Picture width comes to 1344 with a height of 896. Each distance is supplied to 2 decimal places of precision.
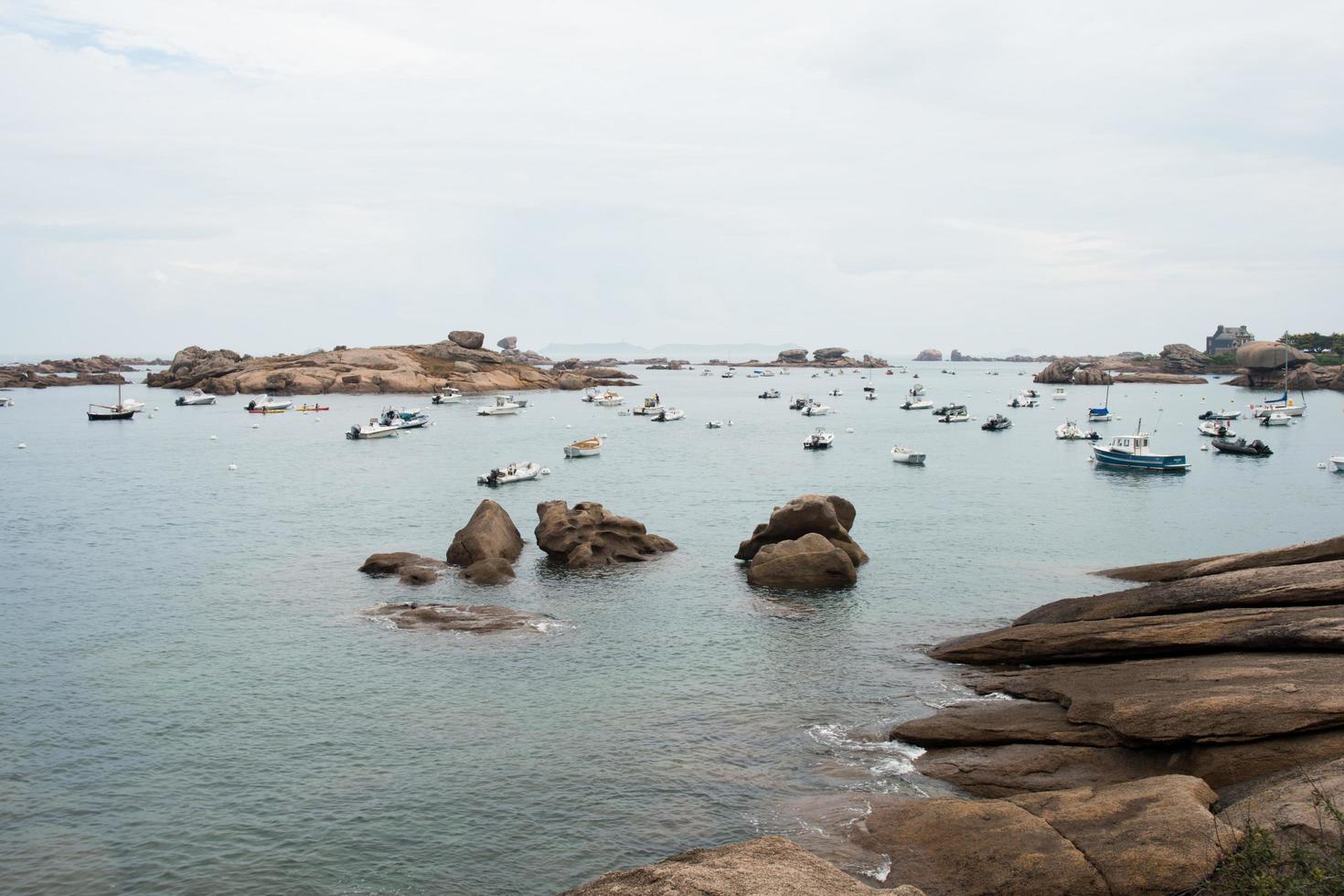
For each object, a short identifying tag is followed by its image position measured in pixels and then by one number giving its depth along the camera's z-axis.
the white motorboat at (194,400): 191.38
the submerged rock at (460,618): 42.09
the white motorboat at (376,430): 133.88
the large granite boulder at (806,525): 53.00
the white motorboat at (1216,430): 119.83
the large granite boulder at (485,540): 53.72
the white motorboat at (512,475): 88.44
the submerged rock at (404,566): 51.16
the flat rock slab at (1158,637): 25.98
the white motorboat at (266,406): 174.75
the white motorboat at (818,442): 122.31
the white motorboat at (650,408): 174.25
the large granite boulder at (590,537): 55.41
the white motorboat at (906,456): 105.86
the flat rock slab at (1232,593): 28.97
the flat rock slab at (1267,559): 32.31
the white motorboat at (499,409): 174.75
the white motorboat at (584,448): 112.56
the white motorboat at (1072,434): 133.12
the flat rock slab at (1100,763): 21.73
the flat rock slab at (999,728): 26.59
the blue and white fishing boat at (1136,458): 99.44
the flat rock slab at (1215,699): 22.23
